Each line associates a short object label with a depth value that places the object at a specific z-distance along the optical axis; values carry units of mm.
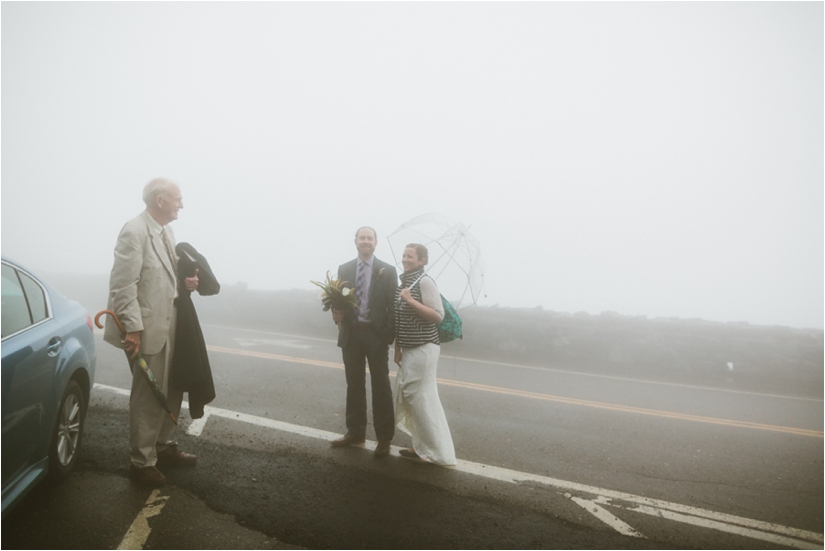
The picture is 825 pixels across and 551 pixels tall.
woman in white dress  4505
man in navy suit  4797
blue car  2785
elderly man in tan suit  3566
